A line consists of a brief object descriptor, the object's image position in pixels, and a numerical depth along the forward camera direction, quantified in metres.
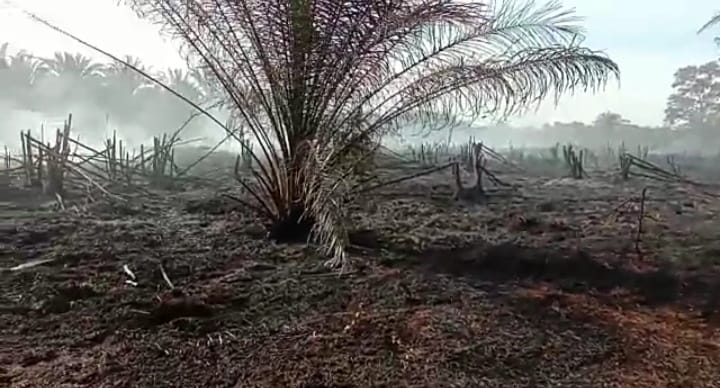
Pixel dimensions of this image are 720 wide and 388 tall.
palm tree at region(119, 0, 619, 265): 3.89
